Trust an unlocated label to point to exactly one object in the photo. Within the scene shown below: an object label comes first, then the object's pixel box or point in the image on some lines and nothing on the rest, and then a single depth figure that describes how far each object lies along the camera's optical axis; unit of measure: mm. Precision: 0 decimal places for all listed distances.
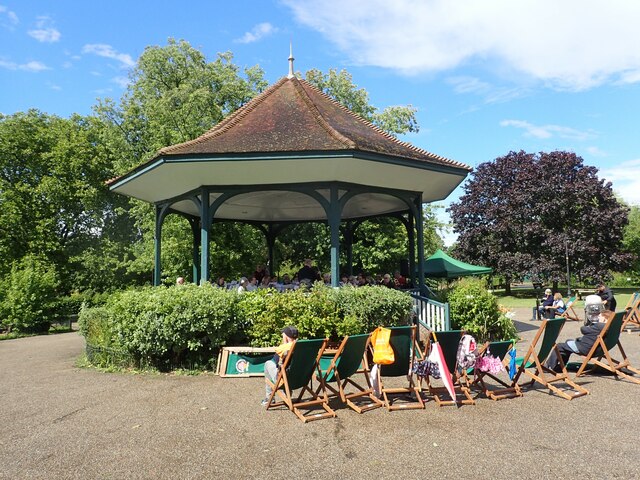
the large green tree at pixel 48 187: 30125
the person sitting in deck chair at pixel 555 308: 17516
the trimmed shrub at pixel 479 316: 11180
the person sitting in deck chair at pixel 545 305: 17716
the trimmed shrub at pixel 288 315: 8273
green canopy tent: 21891
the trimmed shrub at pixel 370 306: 8664
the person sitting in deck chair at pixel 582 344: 7148
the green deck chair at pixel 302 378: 5438
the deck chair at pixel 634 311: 12930
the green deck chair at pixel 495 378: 6078
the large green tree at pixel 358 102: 28734
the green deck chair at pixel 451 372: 5895
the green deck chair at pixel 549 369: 6285
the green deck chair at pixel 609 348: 6969
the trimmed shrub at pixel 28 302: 20875
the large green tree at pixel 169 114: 21812
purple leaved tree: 34281
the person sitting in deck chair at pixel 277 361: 5801
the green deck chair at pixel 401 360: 6098
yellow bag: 5824
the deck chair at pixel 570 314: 17355
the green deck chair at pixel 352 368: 5754
